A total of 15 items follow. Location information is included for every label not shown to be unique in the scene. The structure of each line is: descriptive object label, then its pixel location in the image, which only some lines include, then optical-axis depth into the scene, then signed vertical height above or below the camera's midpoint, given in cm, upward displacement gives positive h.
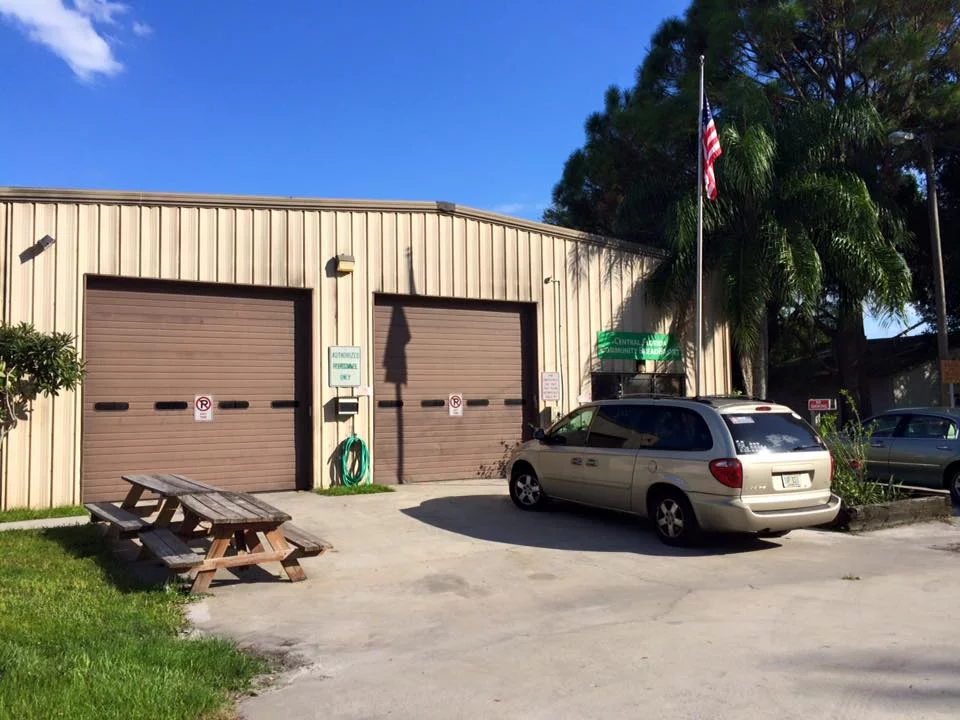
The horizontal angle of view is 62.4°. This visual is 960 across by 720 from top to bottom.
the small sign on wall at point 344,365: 1361 +76
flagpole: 1528 +367
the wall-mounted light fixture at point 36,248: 1145 +241
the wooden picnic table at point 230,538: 686 -118
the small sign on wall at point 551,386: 1584 +41
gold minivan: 832 -69
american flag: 1477 +470
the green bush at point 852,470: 1065 -94
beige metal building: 1171 +137
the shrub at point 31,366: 1064 +65
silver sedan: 1248 -74
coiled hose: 1363 -93
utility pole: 1889 +303
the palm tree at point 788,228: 1664 +378
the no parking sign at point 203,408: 1275 +6
